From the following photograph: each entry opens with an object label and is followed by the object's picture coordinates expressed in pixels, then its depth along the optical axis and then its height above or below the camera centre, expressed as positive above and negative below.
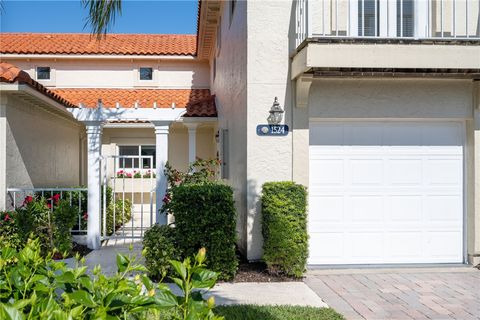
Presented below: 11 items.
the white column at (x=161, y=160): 9.67 +0.06
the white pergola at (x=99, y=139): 9.93 +0.51
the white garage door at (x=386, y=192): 8.60 -0.53
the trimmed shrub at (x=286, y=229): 7.57 -1.04
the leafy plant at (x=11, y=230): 8.51 -1.19
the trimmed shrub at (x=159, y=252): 7.46 -1.36
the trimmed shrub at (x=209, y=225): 7.50 -0.96
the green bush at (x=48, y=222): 8.63 -1.09
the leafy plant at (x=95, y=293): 2.06 -0.60
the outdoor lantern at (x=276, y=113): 8.17 +0.83
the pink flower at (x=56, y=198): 9.70 -0.70
